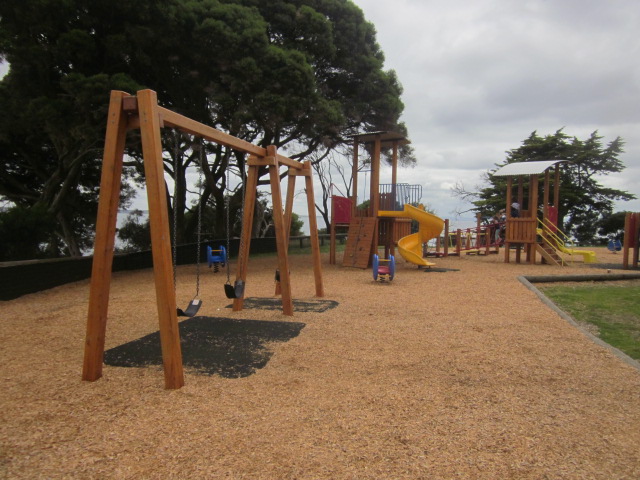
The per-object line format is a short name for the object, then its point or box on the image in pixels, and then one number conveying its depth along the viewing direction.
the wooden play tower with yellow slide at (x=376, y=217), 12.90
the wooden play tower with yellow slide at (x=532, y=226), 13.65
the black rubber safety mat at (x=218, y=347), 3.94
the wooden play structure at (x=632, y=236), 12.70
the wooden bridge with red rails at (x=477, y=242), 16.39
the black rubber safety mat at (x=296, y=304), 6.65
